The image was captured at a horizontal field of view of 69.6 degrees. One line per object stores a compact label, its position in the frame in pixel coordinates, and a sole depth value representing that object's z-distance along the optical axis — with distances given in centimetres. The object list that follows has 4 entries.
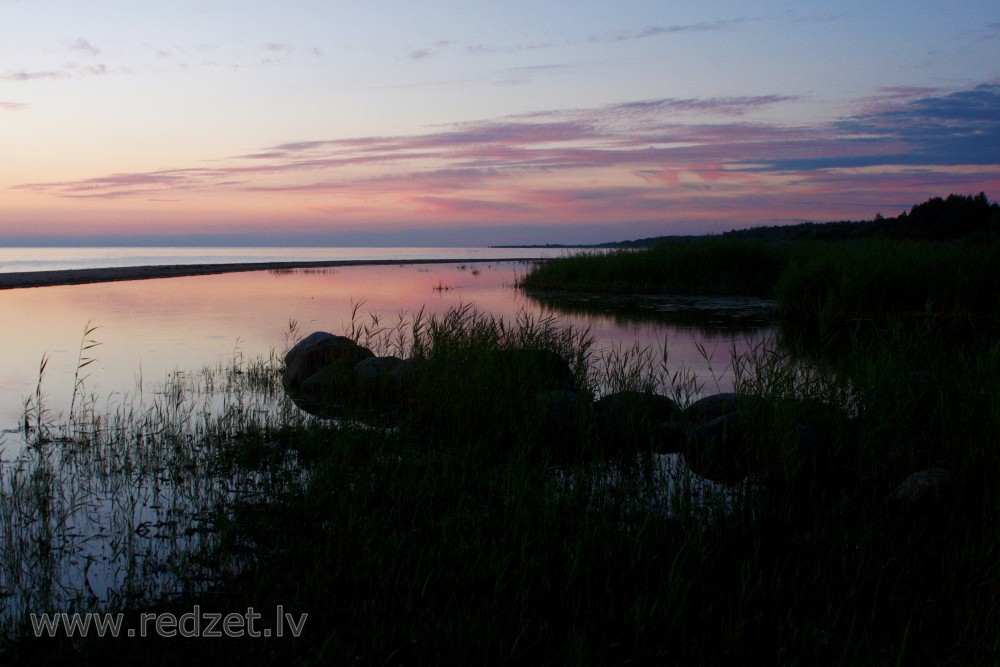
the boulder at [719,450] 552
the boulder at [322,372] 832
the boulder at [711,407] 666
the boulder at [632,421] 610
